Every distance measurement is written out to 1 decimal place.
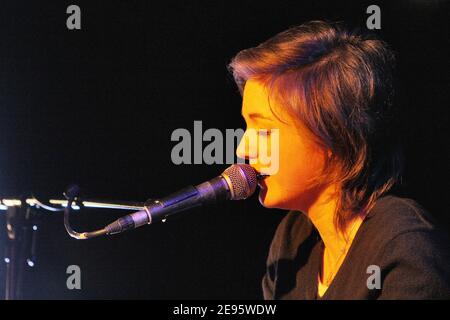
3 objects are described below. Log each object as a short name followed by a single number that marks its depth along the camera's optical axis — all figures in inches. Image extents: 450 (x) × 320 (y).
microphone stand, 71.1
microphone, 67.5
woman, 70.5
